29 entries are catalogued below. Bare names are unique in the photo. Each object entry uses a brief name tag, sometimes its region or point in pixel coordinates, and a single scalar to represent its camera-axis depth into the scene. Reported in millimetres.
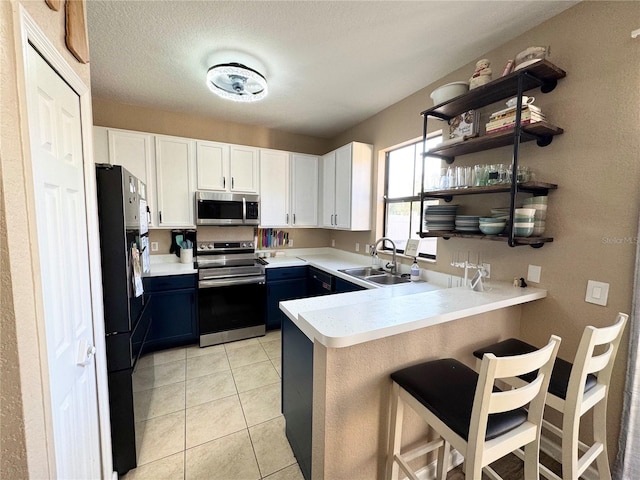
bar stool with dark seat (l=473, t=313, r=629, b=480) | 1099
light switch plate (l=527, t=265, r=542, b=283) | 1690
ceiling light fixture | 2043
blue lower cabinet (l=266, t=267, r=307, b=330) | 3213
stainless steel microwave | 3049
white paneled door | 811
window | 2602
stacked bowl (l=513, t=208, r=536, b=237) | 1554
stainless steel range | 2861
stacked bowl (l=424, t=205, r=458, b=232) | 1989
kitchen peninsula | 1119
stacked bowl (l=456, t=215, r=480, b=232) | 1808
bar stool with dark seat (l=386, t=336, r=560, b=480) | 906
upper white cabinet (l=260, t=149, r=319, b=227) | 3432
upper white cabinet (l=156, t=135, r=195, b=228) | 2920
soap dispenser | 2492
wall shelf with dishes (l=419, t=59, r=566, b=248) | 1487
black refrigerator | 1310
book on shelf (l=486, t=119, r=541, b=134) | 1525
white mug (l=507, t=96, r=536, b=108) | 1562
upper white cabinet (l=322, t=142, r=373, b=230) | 3076
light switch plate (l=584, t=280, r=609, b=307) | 1417
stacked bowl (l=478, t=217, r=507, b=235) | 1661
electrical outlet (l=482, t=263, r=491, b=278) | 1958
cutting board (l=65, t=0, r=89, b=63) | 986
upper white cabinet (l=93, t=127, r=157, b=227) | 2691
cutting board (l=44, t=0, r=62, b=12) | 858
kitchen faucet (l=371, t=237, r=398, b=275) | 2736
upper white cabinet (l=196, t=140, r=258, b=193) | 3094
